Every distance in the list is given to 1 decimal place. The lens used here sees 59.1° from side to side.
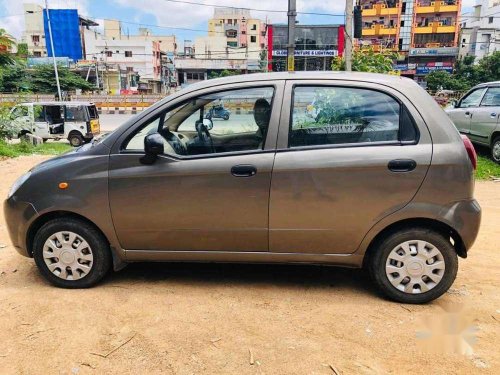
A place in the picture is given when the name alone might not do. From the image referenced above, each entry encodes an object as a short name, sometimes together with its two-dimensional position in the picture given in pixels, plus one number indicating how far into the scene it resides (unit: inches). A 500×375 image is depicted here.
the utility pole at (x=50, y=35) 1083.4
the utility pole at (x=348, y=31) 432.1
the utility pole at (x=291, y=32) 382.6
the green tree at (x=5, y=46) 488.3
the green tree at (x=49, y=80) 1801.2
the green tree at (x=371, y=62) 499.8
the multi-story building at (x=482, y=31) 2377.0
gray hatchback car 123.4
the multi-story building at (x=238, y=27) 3408.0
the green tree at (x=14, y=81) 1749.5
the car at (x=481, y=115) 354.6
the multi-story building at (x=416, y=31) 2378.2
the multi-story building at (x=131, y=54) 2518.5
